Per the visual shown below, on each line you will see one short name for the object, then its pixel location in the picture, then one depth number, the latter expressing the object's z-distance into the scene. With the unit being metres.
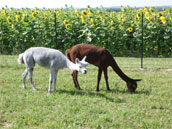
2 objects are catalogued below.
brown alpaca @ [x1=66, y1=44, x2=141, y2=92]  8.45
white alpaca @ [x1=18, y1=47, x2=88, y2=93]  8.04
